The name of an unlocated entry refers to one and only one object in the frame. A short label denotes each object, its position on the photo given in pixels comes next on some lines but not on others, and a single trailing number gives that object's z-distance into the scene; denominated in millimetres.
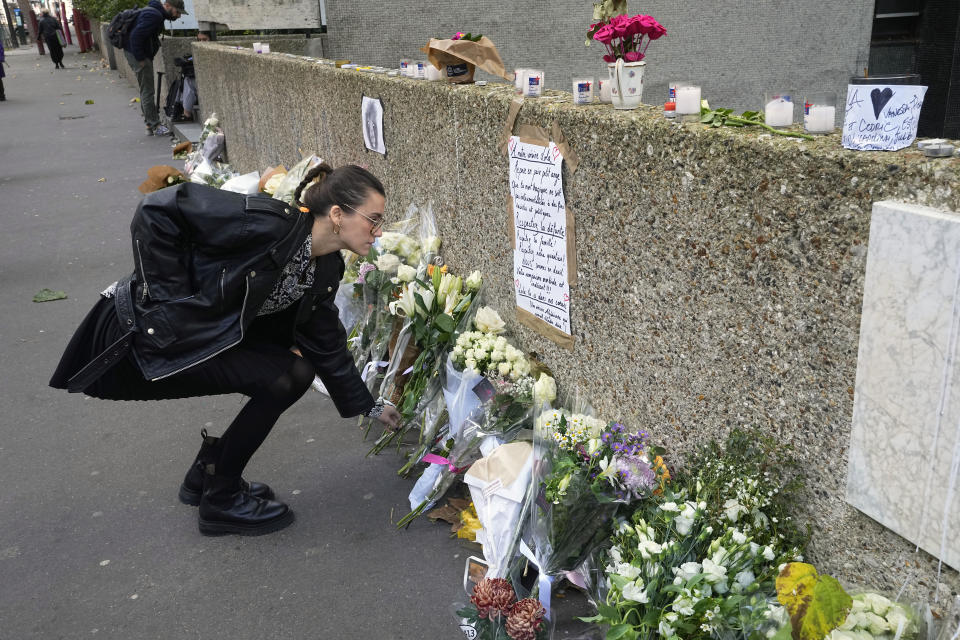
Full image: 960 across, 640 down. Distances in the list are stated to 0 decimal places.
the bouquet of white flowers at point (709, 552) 2066
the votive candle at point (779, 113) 2178
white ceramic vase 2752
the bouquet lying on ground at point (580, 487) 2488
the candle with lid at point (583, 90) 2951
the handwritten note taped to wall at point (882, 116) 1837
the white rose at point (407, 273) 4000
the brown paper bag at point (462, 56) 3854
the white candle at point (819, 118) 2074
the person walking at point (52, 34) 25688
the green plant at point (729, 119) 2254
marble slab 1703
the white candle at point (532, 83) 3221
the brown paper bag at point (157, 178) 6488
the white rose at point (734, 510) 2223
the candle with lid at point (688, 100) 2439
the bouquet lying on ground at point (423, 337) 3684
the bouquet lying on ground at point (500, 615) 2355
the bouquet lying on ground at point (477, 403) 3172
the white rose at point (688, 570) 2127
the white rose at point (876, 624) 1853
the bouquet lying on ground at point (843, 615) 1849
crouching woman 2727
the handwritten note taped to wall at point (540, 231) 3064
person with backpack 12336
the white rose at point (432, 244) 4180
